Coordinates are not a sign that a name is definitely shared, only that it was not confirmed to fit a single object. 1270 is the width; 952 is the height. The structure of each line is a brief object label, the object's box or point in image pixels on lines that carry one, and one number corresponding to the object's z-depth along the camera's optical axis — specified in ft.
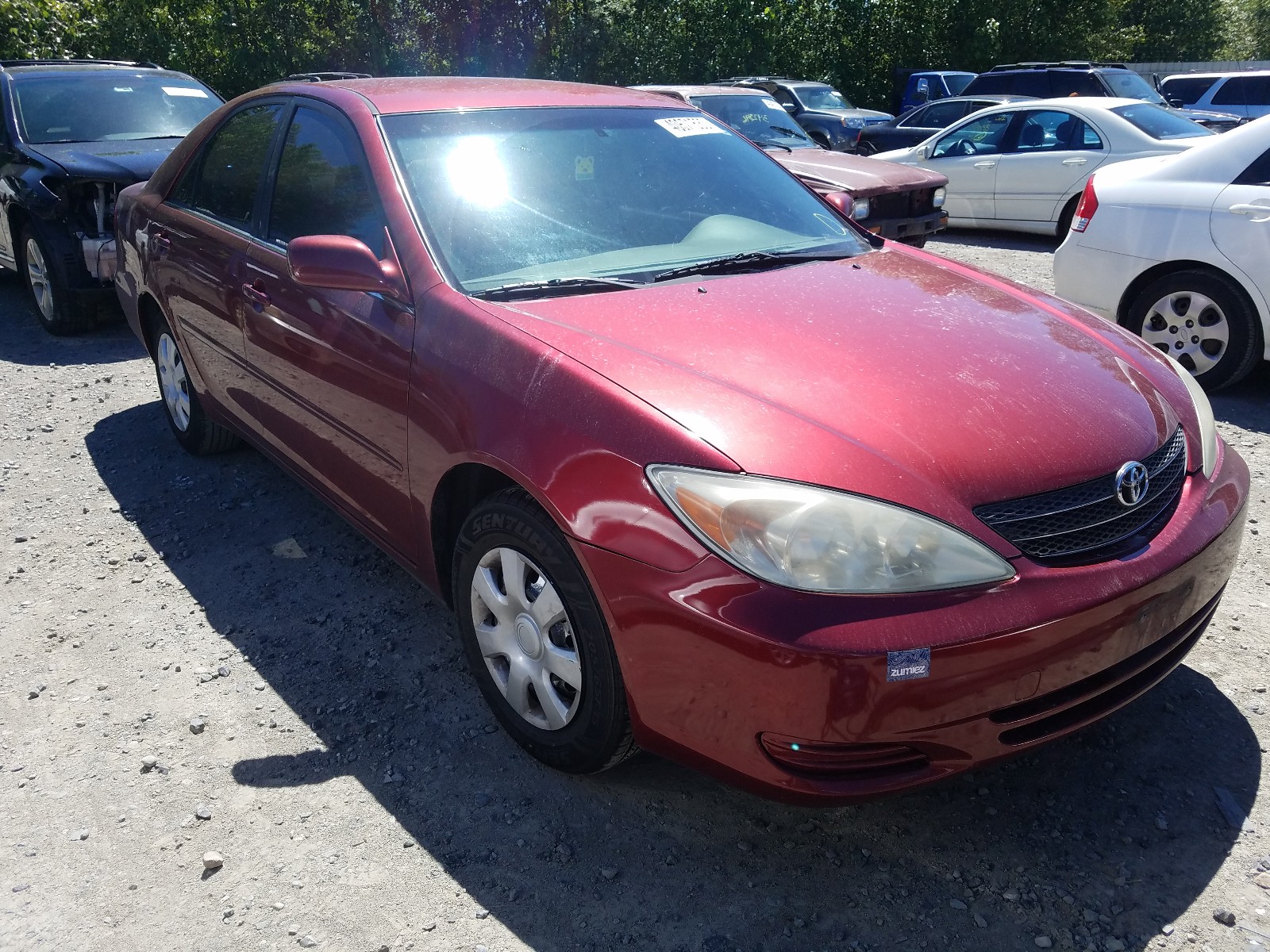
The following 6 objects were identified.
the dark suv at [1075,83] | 44.88
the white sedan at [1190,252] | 17.69
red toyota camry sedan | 6.94
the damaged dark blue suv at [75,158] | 22.43
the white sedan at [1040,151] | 32.86
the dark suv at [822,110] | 53.06
